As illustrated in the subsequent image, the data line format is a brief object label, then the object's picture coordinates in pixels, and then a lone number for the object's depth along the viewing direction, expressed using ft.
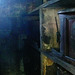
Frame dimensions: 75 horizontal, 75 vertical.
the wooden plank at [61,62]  4.56
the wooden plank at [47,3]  5.49
